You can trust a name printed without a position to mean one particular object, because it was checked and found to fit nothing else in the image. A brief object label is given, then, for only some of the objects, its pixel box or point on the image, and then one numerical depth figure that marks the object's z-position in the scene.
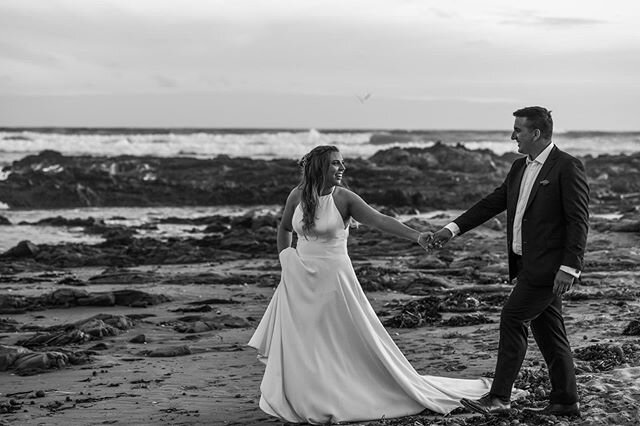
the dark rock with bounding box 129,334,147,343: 9.76
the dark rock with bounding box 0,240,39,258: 17.11
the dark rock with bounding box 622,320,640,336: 8.80
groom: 5.89
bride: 6.40
